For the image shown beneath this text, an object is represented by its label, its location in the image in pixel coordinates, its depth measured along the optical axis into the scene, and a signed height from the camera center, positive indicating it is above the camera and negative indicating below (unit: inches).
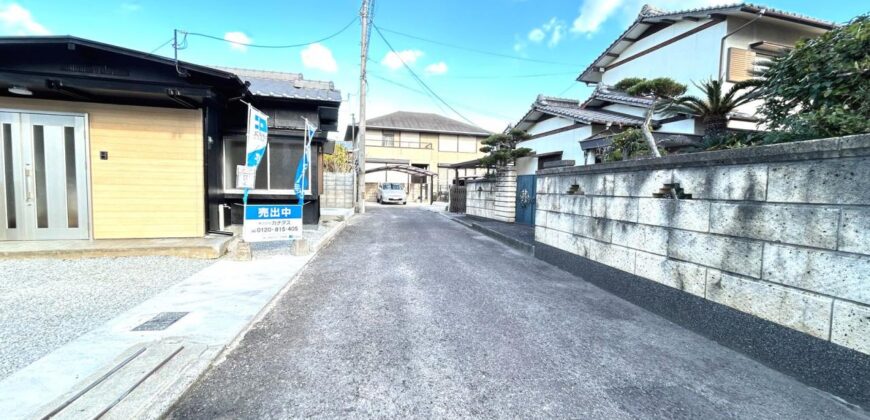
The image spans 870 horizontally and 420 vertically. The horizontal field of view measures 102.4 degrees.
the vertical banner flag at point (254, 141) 227.5 +31.4
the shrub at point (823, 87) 127.7 +46.1
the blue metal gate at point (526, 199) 419.0 -7.8
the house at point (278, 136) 339.0 +52.9
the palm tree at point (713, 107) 249.4 +66.4
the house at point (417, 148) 1154.0 +148.2
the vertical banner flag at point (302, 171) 280.5 +14.6
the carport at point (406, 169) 1029.5 +63.6
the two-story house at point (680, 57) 399.2 +181.7
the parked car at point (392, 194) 970.7 -10.4
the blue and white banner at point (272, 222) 234.4 -23.7
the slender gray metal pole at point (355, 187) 678.6 +5.0
